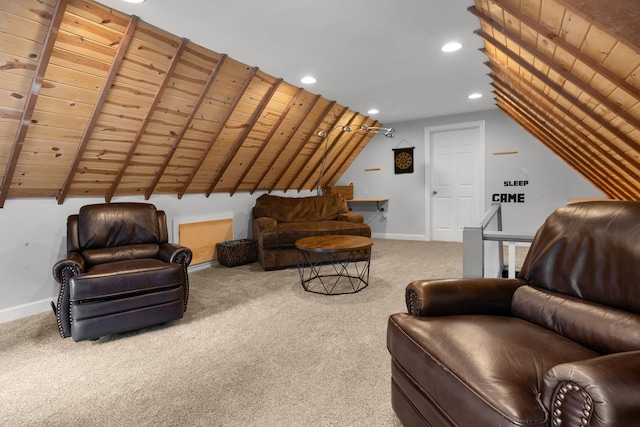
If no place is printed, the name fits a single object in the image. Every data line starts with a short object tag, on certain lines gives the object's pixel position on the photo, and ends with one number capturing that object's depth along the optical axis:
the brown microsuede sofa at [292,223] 4.51
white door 6.11
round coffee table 3.51
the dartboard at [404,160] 6.65
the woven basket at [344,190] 7.12
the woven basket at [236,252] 4.67
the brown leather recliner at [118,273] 2.43
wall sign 5.69
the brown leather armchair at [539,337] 0.86
